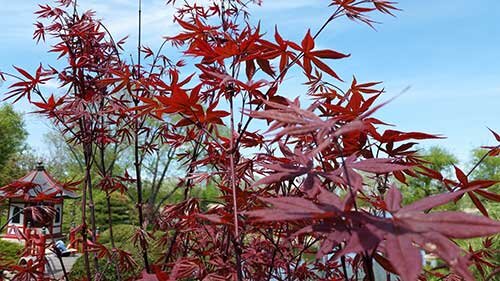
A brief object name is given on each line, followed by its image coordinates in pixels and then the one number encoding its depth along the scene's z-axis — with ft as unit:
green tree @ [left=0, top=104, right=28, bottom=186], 61.57
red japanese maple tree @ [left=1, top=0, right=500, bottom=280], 1.72
